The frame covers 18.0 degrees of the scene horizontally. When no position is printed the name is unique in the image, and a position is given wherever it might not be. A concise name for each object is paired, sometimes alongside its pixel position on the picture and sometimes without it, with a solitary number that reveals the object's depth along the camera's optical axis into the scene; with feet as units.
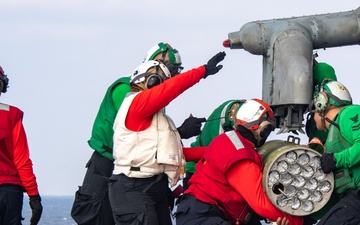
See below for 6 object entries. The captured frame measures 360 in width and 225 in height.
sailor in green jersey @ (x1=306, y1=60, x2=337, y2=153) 54.34
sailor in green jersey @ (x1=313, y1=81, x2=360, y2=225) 45.34
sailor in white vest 46.14
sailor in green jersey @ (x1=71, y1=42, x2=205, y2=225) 52.29
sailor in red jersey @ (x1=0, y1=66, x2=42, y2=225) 50.57
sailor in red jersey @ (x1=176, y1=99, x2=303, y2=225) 43.42
